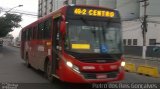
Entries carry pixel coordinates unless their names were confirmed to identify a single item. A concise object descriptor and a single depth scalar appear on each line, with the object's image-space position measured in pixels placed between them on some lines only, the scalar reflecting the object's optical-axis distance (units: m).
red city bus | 6.77
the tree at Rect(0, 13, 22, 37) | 39.01
